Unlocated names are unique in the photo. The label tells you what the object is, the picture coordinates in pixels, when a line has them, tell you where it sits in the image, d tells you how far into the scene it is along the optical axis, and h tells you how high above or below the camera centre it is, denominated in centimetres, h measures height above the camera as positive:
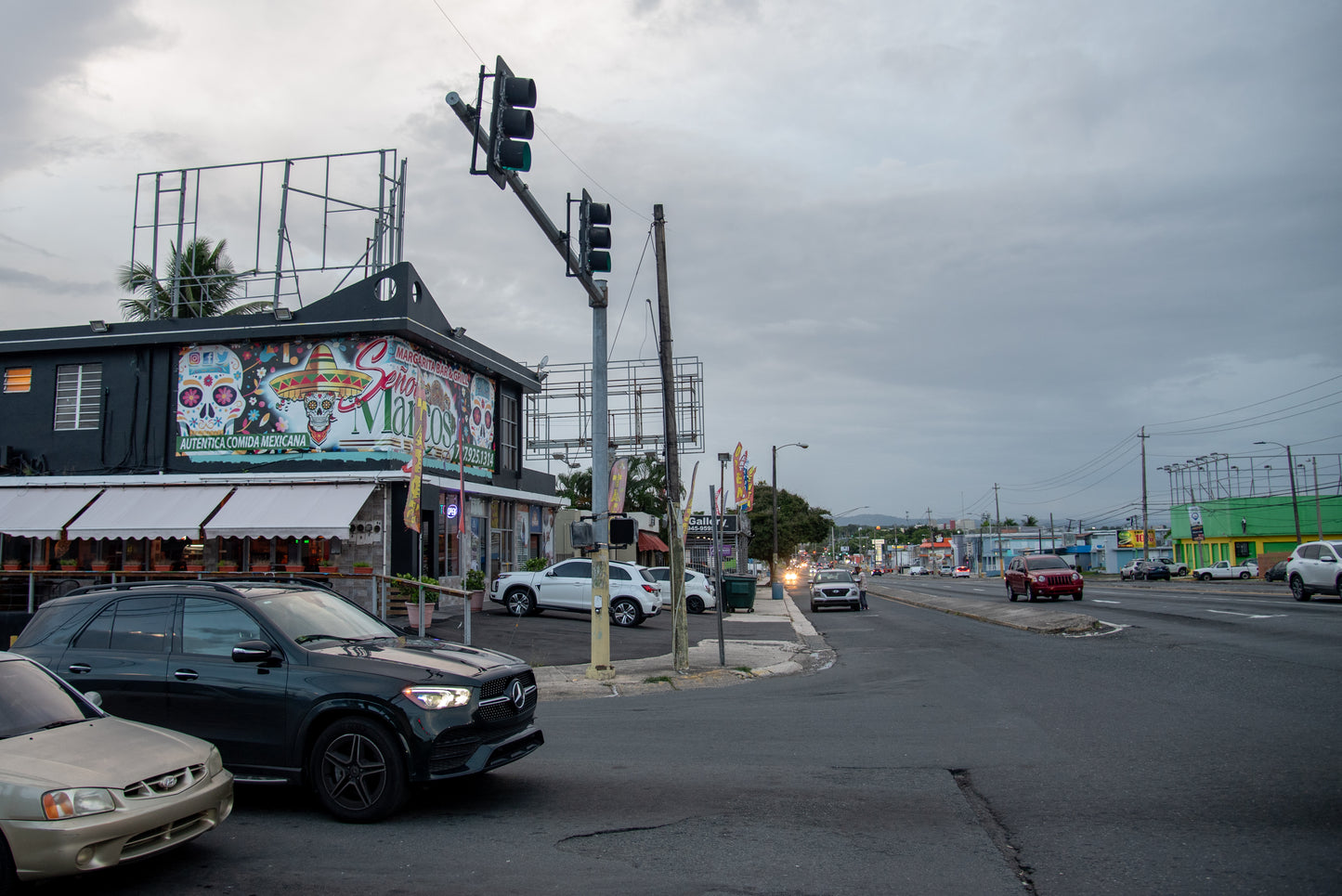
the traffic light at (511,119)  974 +436
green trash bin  3497 -155
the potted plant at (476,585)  2526 -88
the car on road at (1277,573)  4809 -143
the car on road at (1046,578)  3297 -110
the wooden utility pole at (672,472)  1550 +128
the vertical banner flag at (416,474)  2011 +163
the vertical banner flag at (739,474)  3438 +280
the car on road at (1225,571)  6106 -168
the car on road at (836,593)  3741 -176
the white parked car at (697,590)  3236 -138
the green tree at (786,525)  7906 +203
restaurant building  2248 +284
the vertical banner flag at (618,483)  1705 +122
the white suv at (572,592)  2442 -106
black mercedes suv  639 -91
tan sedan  461 -118
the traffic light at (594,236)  1289 +420
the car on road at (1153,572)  6334 -174
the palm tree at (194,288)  2840 +850
